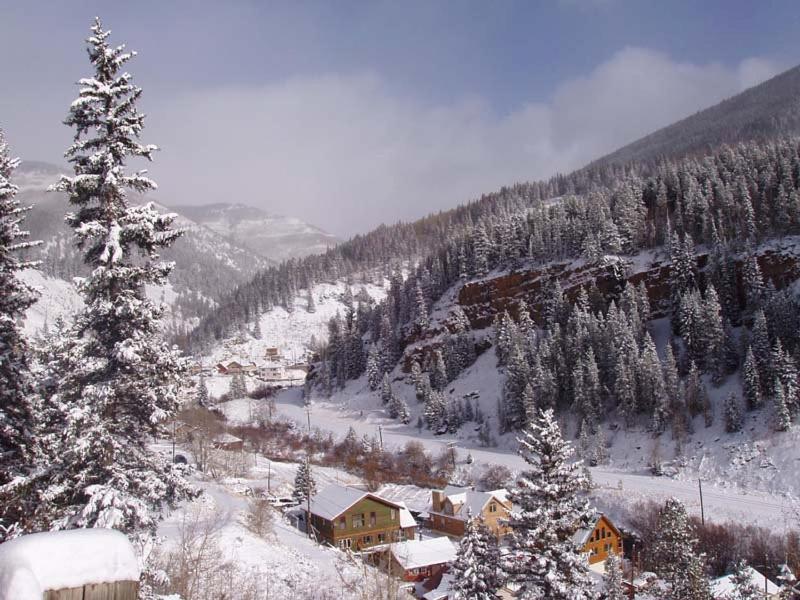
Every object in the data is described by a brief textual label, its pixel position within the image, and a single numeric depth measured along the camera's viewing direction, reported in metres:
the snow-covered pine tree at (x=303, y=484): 61.09
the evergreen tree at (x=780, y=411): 64.12
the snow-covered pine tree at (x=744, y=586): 27.30
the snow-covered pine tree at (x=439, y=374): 114.12
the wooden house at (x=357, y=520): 55.81
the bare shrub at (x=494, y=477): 74.68
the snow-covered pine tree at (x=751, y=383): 69.44
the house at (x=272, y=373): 166.81
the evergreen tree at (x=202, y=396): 121.81
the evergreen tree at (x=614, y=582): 28.54
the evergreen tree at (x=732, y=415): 68.25
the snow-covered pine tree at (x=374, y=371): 132.25
